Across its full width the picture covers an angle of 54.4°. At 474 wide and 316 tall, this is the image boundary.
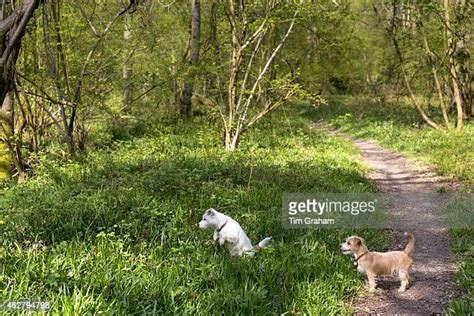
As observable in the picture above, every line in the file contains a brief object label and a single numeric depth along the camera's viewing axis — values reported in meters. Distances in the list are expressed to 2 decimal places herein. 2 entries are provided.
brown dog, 4.80
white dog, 5.19
